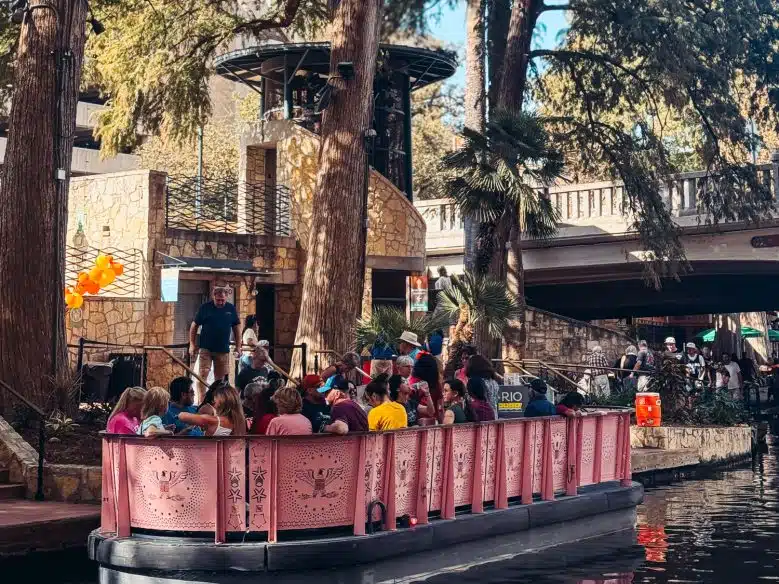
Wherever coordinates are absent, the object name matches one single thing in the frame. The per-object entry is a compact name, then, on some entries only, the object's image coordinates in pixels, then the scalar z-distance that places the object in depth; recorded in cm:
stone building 2491
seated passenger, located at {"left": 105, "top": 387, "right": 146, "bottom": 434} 1167
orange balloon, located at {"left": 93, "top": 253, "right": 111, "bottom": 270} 2402
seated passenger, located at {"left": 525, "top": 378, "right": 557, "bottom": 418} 1462
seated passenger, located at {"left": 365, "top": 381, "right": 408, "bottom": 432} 1205
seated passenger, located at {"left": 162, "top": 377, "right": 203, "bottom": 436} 1221
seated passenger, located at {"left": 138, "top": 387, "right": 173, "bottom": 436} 1118
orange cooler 2323
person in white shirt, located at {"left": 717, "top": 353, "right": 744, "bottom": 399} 3083
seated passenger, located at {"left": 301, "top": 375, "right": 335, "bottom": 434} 1192
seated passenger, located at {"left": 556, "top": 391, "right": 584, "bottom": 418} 1478
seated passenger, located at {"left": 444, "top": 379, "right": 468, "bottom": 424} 1304
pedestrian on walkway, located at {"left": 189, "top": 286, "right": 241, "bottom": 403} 1691
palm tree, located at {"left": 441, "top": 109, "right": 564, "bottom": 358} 2373
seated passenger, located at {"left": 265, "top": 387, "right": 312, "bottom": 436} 1098
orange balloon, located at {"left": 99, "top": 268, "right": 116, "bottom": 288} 2399
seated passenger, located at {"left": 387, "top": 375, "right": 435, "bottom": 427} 1253
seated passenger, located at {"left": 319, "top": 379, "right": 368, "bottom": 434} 1148
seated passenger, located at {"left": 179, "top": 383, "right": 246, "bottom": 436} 1111
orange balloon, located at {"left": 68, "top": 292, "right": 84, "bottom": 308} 2325
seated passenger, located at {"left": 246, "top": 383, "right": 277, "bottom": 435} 1149
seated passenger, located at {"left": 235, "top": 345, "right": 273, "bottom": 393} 1577
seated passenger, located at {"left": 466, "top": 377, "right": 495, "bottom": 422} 1320
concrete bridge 3177
